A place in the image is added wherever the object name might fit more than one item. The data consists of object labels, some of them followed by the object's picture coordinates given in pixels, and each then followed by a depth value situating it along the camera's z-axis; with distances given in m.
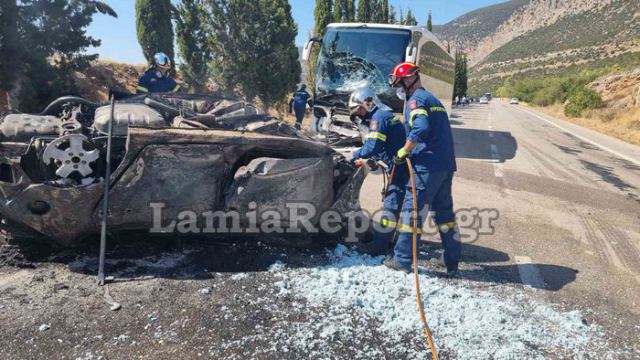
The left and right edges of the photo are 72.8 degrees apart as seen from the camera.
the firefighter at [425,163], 3.54
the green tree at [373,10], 30.21
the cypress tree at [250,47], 12.77
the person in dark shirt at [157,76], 6.10
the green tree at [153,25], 16.58
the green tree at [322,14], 23.72
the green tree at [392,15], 35.81
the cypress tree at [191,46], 15.29
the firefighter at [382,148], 3.75
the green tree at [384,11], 33.09
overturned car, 3.11
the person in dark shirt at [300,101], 12.70
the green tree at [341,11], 25.05
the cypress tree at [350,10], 26.55
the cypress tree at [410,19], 39.79
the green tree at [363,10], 28.95
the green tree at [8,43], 8.35
